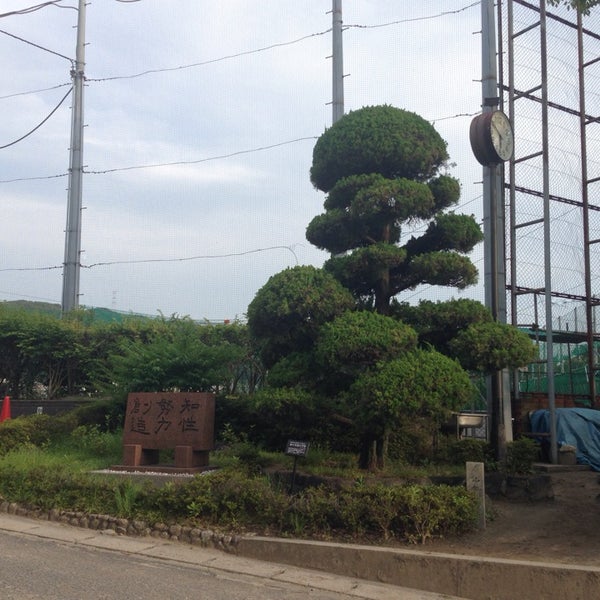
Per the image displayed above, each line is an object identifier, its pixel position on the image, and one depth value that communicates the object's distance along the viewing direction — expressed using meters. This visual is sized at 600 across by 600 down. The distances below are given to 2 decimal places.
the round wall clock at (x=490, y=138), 10.39
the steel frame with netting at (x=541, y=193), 13.94
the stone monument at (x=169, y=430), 10.52
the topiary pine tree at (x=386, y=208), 10.17
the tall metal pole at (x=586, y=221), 14.43
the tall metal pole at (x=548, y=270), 11.56
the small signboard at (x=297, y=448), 8.76
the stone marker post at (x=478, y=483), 8.00
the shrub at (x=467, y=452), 10.27
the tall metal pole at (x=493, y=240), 10.09
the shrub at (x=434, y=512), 7.57
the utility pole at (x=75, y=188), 20.77
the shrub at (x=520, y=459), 9.73
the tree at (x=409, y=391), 8.49
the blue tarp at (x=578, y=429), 11.99
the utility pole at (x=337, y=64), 15.21
